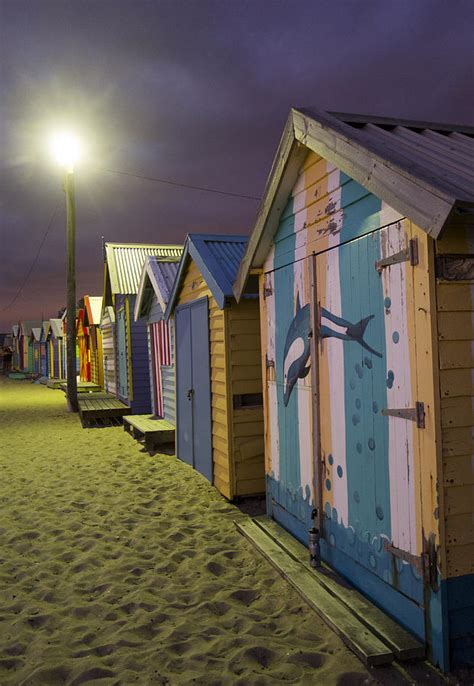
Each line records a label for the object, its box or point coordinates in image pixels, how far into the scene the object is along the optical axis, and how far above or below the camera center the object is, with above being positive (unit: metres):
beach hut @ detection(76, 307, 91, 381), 25.28 +0.58
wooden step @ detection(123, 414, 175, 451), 10.16 -1.42
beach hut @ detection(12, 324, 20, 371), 58.53 +1.50
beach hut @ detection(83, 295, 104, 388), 21.36 +1.05
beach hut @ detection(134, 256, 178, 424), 11.07 +0.62
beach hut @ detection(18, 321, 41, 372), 49.34 +1.60
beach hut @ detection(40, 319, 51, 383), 38.09 +0.82
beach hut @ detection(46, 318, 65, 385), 32.19 +0.65
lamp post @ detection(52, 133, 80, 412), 16.59 +2.61
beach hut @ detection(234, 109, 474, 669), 3.16 -0.03
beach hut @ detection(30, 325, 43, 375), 42.41 +1.12
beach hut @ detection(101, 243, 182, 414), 14.54 +0.87
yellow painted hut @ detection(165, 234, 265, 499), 6.85 -0.21
